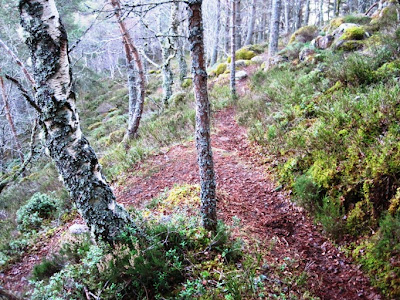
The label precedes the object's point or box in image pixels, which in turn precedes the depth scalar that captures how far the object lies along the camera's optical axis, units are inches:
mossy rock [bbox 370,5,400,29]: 315.2
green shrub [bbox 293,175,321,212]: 155.0
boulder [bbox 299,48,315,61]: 373.4
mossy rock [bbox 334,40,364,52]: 309.6
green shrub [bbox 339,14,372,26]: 409.9
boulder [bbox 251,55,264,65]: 588.0
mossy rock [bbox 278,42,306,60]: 440.1
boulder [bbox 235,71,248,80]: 529.2
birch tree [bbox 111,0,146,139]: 301.3
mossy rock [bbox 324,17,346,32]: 417.1
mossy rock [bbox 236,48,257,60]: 678.5
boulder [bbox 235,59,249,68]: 609.9
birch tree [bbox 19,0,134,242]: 106.8
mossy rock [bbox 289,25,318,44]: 493.7
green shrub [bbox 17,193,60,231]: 226.8
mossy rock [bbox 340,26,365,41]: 330.0
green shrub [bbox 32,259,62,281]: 134.6
